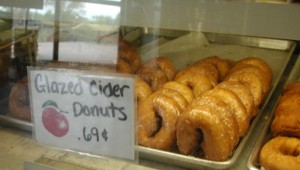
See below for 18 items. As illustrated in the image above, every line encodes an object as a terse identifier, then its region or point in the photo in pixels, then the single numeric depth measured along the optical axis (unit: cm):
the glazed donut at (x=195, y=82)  118
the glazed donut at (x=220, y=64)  133
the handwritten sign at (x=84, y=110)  80
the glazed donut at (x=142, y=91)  110
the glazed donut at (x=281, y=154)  90
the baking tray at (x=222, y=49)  146
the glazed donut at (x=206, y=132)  95
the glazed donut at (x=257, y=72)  123
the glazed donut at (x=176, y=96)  107
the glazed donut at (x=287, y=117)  101
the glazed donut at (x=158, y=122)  102
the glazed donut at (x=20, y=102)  113
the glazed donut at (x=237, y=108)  104
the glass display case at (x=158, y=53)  83
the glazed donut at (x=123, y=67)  112
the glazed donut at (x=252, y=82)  117
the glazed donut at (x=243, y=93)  110
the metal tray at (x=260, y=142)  95
